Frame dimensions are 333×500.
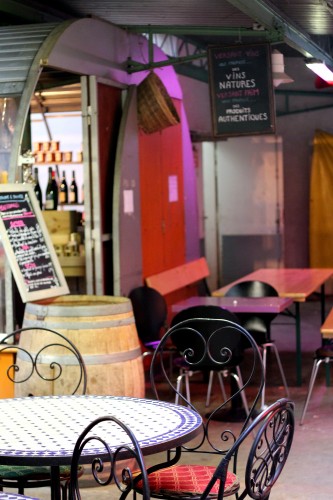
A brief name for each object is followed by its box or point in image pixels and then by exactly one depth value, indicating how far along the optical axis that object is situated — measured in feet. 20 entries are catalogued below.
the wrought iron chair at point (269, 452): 10.42
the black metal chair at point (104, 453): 9.93
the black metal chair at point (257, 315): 26.71
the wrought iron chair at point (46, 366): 18.22
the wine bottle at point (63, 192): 29.95
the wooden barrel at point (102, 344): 18.34
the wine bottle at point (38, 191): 28.02
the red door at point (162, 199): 30.60
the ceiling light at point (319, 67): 31.81
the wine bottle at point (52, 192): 28.60
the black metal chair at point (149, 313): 26.66
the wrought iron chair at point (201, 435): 13.05
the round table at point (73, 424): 11.14
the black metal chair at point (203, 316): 22.03
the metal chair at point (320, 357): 23.65
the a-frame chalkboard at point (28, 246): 22.34
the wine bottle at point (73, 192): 30.55
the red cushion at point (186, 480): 12.96
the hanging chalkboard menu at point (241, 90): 28.25
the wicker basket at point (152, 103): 28.99
